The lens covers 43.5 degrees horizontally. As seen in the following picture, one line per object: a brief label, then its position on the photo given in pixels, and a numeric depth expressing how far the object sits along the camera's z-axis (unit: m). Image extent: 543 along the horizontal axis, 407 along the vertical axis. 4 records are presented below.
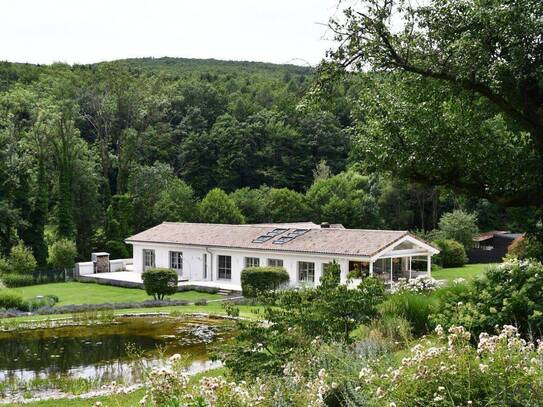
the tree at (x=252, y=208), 50.06
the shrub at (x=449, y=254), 41.37
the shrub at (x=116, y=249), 45.06
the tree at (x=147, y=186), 50.53
